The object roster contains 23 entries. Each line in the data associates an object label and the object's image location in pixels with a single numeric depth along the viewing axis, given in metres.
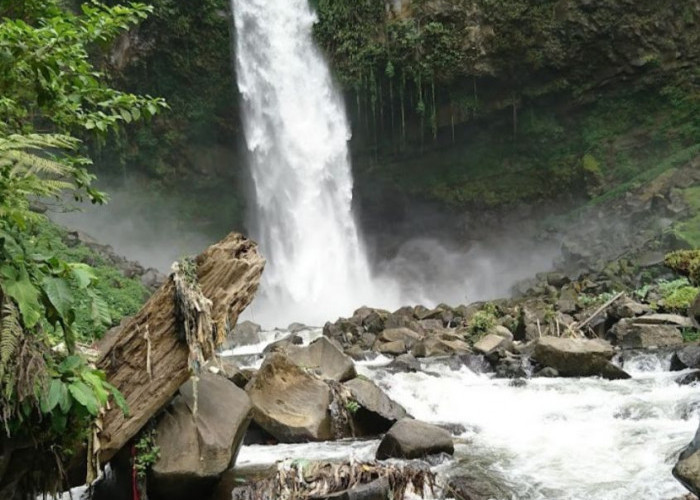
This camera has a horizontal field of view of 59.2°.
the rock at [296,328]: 17.42
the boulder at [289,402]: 6.60
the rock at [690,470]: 4.02
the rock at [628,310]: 12.79
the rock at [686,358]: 9.33
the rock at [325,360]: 8.21
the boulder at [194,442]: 4.62
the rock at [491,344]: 11.13
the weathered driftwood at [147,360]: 4.33
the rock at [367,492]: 3.86
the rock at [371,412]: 6.95
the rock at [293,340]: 13.98
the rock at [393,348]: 12.41
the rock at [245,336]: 15.85
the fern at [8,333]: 2.81
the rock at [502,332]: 12.34
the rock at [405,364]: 10.25
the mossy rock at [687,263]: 13.75
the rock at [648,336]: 10.99
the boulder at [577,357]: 9.34
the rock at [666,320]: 11.48
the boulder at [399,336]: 13.11
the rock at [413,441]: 5.79
